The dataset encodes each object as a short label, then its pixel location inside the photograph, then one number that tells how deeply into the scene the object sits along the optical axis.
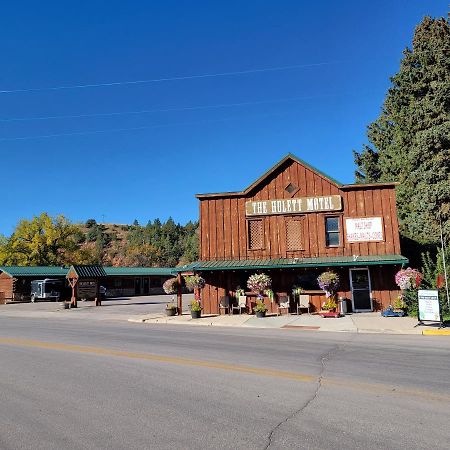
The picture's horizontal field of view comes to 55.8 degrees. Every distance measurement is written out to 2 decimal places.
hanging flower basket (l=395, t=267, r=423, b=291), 19.09
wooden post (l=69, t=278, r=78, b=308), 34.13
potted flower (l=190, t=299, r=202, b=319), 21.98
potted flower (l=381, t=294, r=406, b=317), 19.94
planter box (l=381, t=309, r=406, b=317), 19.91
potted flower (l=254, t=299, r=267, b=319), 21.25
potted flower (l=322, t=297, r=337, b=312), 21.09
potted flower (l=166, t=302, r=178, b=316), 24.30
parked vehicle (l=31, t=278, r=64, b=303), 45.28
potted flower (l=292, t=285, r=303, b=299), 22.55
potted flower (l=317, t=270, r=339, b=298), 21.11
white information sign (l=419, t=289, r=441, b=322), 15.48
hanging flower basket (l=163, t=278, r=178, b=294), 24.00
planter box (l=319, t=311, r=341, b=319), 20.38
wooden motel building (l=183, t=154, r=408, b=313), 22.34
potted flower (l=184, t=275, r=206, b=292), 22.50
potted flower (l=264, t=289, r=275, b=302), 22.56
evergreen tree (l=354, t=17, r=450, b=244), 29.95
